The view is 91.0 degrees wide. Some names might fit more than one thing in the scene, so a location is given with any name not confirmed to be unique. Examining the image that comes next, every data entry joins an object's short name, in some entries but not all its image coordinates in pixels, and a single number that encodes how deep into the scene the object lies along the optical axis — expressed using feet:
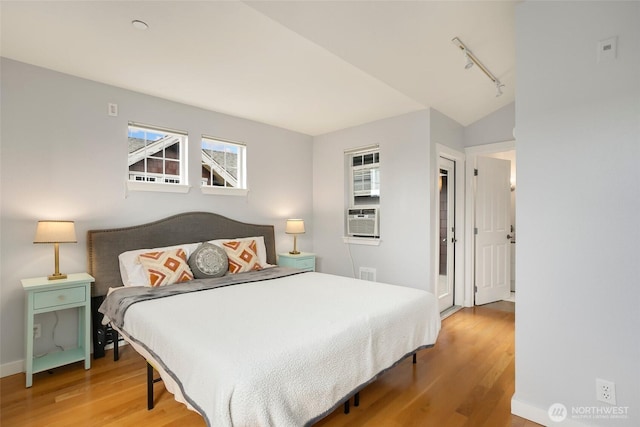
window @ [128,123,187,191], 10.59
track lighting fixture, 8.27
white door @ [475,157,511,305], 14.12
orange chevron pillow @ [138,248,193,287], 9.04
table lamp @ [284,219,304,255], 14.06
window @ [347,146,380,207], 13.88
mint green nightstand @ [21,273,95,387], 7.60
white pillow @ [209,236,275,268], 12.03
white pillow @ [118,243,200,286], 9.05
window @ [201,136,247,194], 12.41
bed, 4.31
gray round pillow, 9.92
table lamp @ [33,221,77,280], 7.96
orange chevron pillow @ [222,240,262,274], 10.87
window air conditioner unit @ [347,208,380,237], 13.52
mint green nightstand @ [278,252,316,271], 13.64
